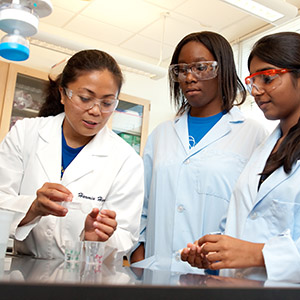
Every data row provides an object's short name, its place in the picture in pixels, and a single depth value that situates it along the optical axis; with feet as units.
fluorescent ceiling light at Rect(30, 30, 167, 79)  10.70
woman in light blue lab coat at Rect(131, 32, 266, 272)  5.19
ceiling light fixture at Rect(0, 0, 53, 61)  3.03
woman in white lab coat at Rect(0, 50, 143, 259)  4.33
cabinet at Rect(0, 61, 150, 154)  11.82
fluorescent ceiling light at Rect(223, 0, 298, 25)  9.34
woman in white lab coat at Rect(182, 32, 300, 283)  3.45
